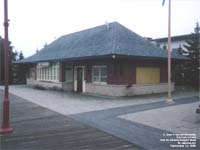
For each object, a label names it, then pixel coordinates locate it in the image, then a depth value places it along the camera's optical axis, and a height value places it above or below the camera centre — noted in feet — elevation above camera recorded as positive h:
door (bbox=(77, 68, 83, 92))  70.49 -1.85
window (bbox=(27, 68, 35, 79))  108.06 +0.06
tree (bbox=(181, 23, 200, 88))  82.89 +3.59
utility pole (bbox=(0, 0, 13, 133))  25.05 -1.66
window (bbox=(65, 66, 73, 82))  75.20 -0.29
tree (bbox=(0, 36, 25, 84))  123.05 +1.68
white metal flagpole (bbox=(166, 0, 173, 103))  45.47 +6.35
